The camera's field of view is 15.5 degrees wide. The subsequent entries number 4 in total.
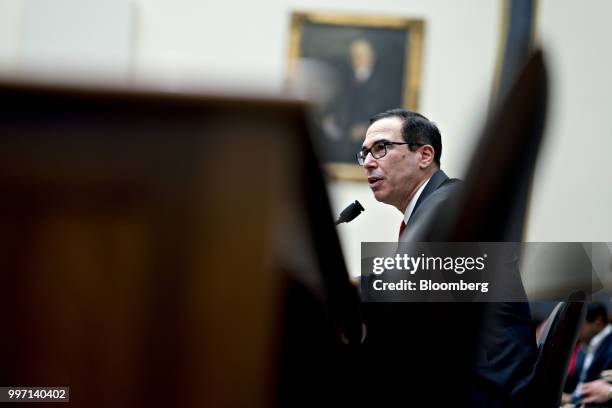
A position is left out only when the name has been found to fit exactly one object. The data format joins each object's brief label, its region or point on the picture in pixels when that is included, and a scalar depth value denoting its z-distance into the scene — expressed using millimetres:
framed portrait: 11482
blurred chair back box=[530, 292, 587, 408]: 4944
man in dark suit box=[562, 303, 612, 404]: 6463
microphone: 4882
